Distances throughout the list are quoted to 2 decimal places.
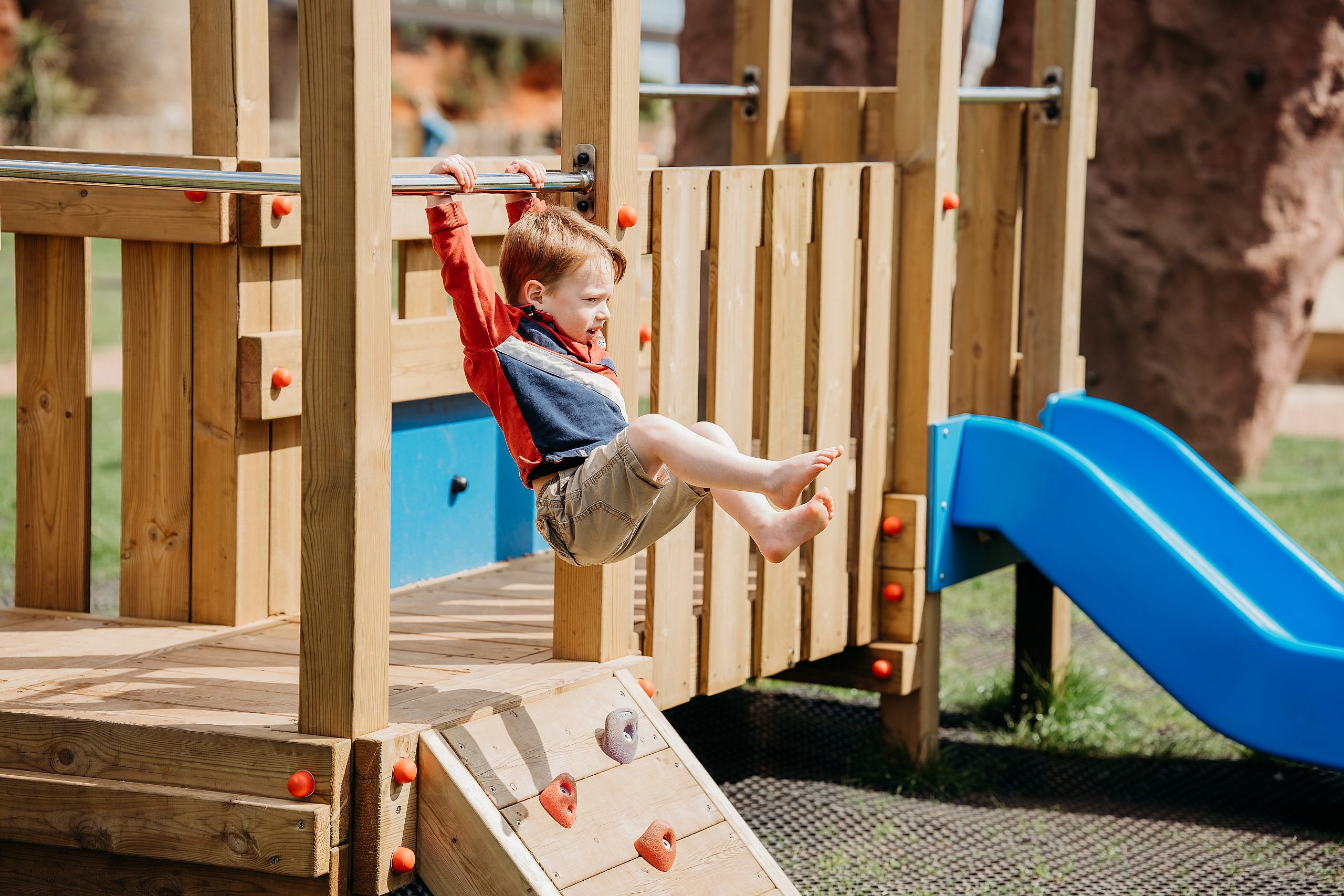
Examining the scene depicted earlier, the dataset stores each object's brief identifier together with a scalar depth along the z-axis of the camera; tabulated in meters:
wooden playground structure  5.99
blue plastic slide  9.02
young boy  6.26
